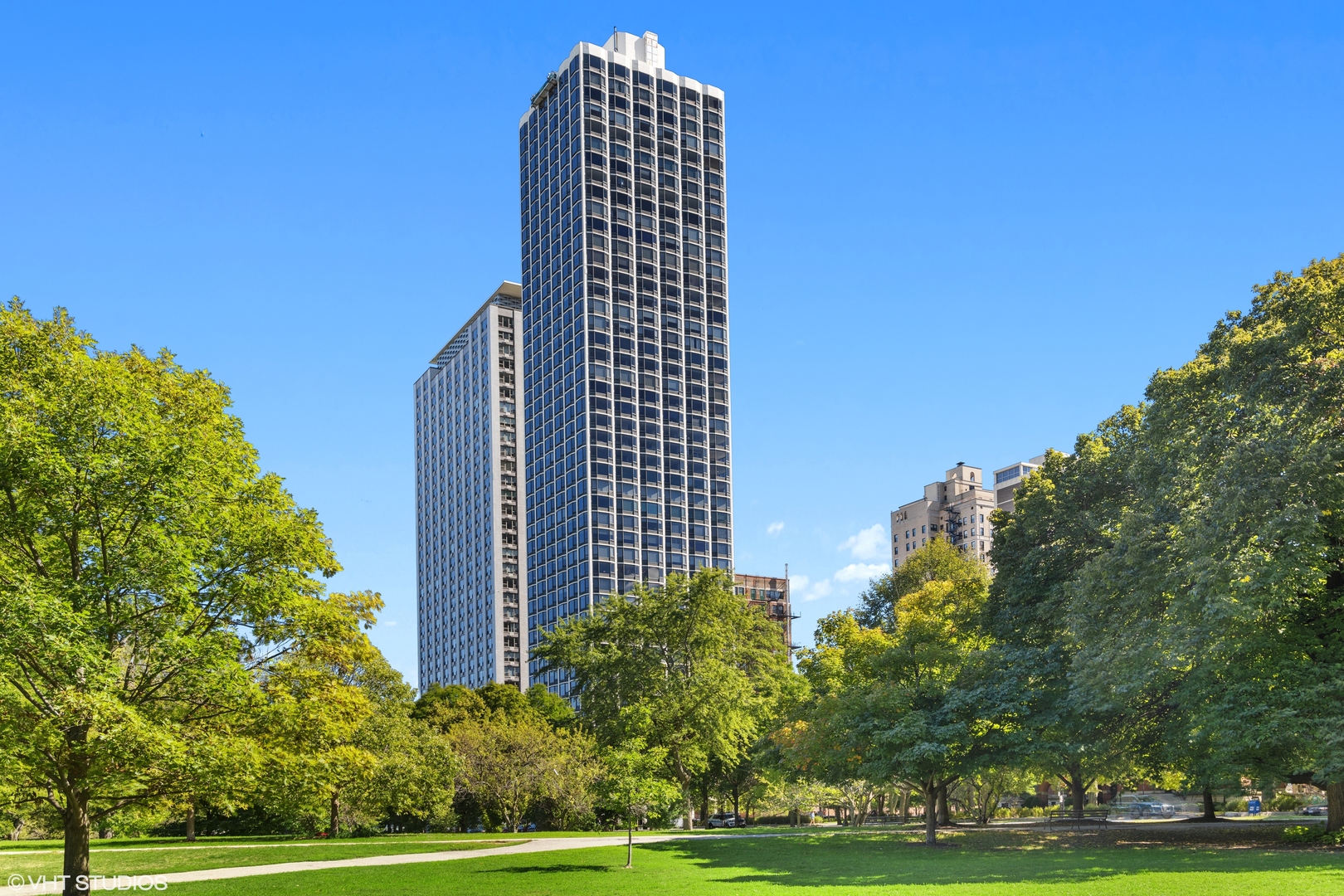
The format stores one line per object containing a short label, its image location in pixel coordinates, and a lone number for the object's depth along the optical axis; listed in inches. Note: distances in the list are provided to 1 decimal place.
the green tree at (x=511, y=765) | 2309.3
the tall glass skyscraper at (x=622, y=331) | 5944.9
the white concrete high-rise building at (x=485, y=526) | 6761.8
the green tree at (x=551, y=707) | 2989.7
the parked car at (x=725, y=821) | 2800.2
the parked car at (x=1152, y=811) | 2837.1
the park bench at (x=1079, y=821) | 2018.9
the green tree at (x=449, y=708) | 2802.7
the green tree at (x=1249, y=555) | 1116.5
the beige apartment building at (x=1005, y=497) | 7524.6
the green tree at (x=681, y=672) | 2102.6
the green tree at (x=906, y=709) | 1440.7
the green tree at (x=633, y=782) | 1382.9
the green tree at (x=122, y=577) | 747.4
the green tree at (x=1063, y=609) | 1441.9
